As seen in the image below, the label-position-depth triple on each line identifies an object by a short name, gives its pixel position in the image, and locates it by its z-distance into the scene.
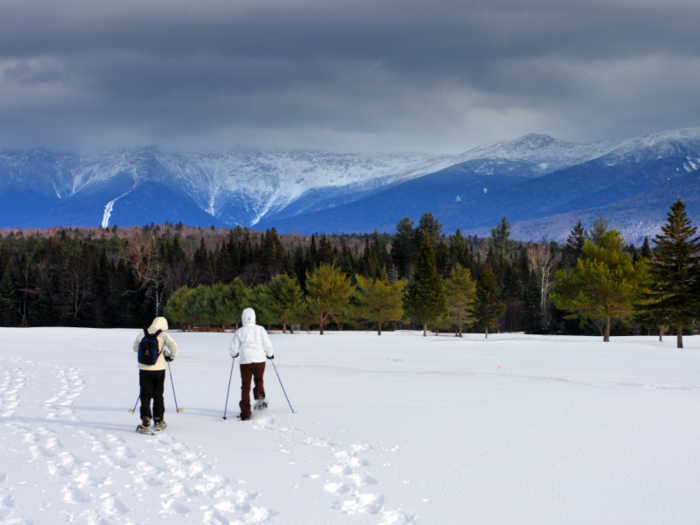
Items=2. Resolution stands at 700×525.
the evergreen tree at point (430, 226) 138.19
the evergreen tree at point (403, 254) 128.50
